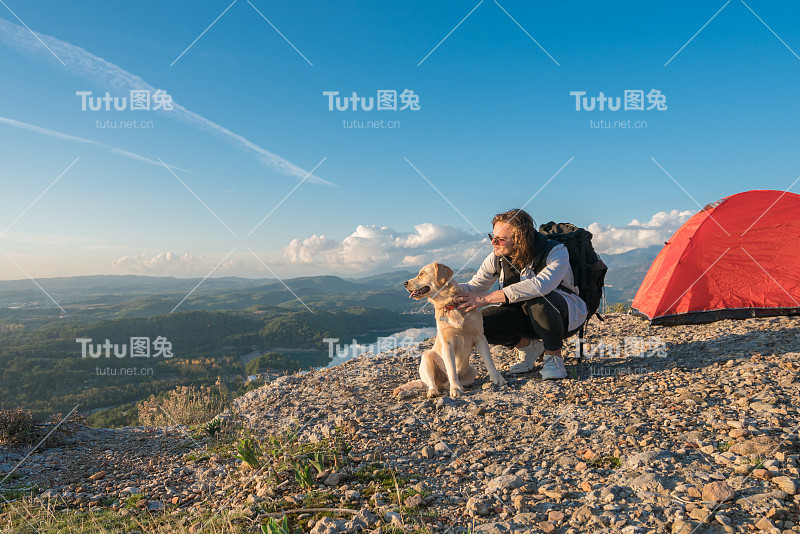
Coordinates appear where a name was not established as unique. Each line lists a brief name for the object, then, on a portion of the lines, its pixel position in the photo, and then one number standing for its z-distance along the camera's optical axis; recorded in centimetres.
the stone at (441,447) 429
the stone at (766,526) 254
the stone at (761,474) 313
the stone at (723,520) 265
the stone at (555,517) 290
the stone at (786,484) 291
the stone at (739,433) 382
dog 568
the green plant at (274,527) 276
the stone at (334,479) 378
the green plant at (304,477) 378
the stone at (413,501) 328
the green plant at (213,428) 593
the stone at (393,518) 299
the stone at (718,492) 290
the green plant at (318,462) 386
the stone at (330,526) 295
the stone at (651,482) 316
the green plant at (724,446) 372
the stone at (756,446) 354
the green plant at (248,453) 429
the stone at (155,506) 422
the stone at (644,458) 356
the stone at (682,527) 261
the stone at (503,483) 338
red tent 852
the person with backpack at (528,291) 573
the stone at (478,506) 309
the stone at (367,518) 303
